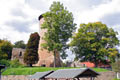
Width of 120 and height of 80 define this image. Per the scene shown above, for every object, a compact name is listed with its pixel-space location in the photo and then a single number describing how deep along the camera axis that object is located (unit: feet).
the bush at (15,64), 107.58
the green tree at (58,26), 105.19
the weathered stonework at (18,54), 132.76
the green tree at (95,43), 112.16
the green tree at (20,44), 193.61
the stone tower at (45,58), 124.67
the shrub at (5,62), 111.65
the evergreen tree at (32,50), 115.65
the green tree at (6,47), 141.38
